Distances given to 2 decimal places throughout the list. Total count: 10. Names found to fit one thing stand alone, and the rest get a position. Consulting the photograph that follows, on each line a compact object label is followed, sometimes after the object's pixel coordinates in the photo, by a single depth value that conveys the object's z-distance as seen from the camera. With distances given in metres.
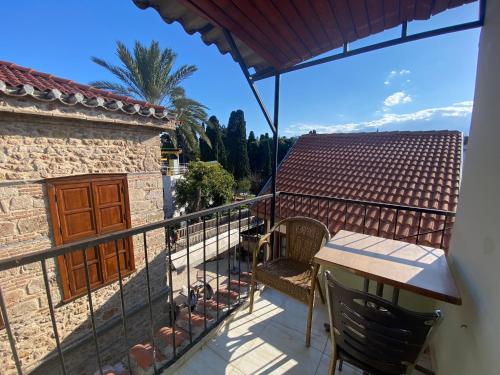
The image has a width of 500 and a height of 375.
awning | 1.35
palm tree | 8.93
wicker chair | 1.71
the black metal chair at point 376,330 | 0.86
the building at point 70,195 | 3.35
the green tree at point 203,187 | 11.28
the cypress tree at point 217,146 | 18.31
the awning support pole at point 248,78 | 1.63
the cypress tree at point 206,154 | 19.00
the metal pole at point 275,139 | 2.27
